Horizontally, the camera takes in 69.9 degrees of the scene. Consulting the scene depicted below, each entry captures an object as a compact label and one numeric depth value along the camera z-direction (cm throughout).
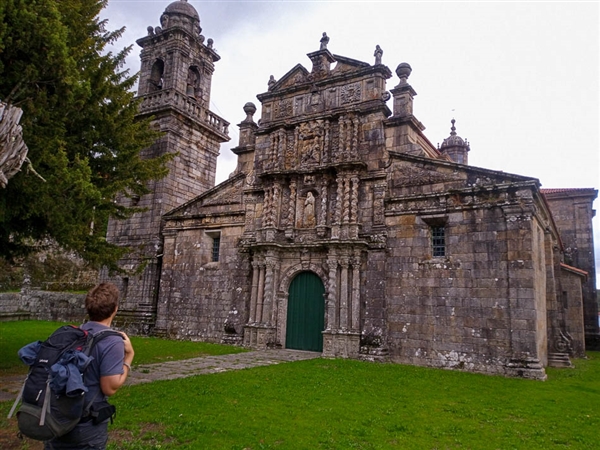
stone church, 1188
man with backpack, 282
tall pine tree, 727
